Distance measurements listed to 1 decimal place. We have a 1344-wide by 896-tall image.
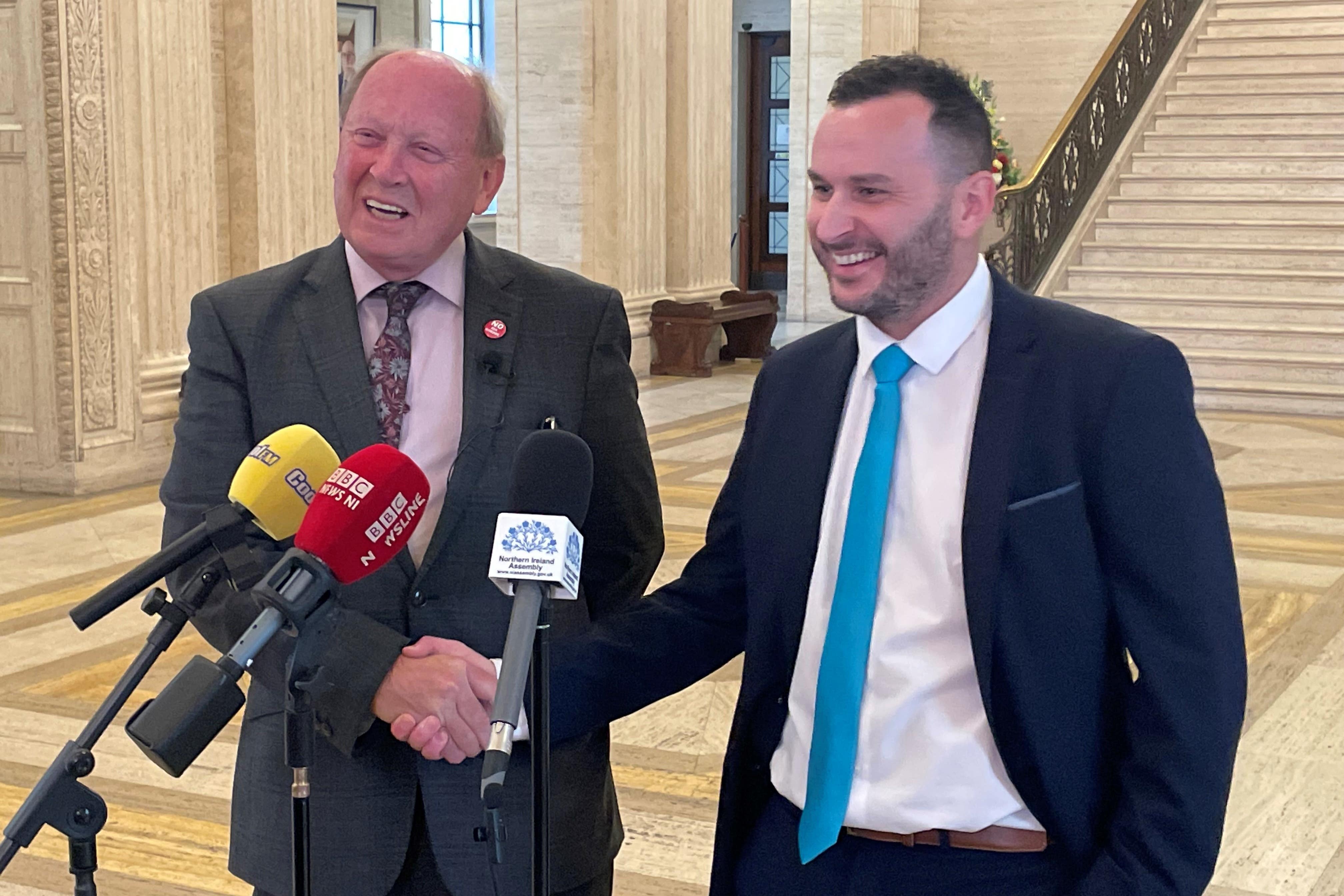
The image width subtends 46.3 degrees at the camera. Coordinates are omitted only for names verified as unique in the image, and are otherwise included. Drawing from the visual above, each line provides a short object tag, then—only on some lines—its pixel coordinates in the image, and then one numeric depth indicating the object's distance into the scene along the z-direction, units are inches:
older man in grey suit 85.3
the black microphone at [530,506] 51.8
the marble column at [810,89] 691.4
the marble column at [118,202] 322.0
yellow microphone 61.7
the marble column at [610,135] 494.6
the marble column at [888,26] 689.0
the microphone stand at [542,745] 57.1
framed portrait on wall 678.5
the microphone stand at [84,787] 61.2
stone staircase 500.1
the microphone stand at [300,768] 56.9
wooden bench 530.9
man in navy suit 72.5
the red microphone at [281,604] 55.8
